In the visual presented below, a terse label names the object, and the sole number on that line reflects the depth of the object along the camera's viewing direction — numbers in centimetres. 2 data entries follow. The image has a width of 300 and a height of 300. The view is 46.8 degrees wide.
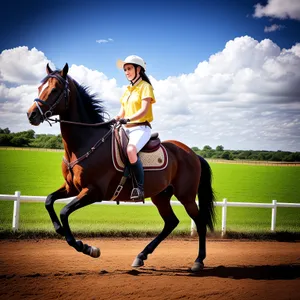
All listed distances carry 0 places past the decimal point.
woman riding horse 496
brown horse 447
